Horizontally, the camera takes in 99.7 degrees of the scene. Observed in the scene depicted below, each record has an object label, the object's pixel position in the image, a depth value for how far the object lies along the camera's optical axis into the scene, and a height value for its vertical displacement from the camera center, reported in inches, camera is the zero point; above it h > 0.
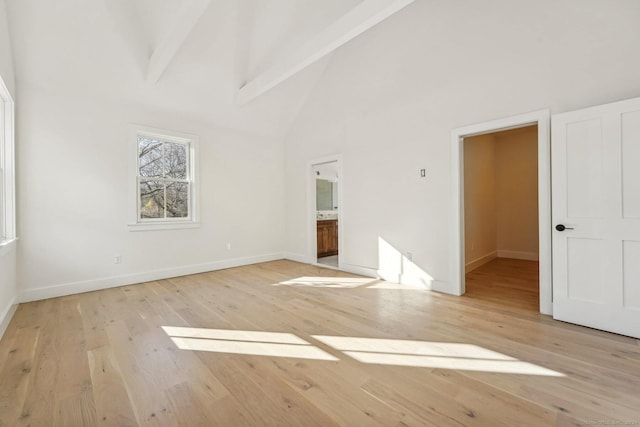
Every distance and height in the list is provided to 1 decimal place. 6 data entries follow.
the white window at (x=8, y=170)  119.7 +20.9
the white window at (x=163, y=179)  166.4 +23.3
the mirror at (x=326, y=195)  288.2 +19.2
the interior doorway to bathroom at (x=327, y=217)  244.1 -5.0
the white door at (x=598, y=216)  90.3 -2.8
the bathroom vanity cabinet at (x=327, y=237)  248.4 -23.8
